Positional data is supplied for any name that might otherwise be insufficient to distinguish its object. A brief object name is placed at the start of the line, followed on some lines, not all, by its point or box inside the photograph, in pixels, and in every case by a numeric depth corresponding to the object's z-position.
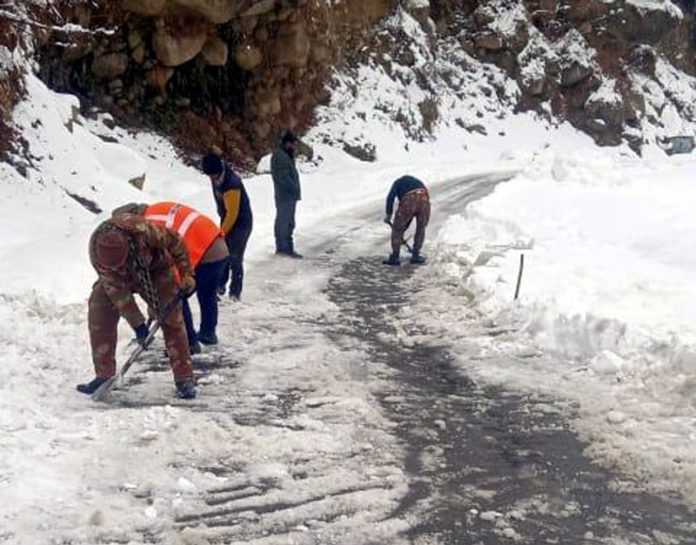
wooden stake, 8.43
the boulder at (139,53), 20.64
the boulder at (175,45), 20.44
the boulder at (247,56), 22.70
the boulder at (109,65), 20.38
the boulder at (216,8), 19.97
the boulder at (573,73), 43.03
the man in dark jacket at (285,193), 11.84
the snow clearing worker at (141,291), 5.67
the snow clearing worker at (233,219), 8.67
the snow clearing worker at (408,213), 11.79
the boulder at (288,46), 23.80
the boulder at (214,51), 21.58
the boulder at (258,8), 21.69
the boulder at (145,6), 19.67
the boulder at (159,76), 21.23
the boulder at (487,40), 40.94
